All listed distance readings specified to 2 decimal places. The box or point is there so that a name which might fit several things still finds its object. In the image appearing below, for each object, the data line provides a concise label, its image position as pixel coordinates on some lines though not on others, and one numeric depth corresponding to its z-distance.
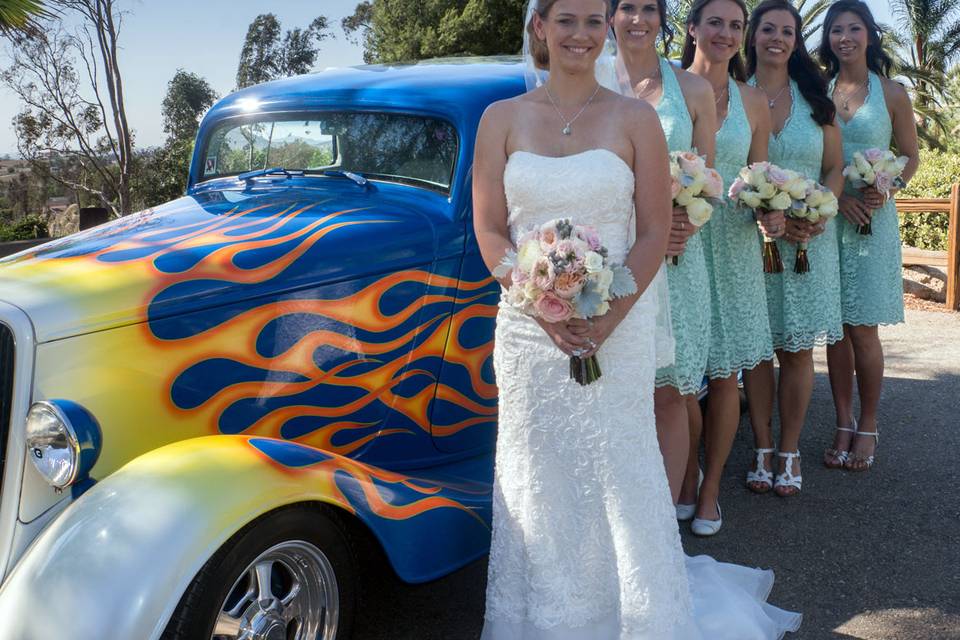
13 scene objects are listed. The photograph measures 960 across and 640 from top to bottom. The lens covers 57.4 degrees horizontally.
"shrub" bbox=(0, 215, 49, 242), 14.11
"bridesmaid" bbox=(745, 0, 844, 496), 3.99
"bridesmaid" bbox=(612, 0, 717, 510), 3.35
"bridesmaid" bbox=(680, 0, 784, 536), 3.75
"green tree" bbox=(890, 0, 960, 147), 26.11
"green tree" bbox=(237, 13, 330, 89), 24.59
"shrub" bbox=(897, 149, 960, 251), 9.33
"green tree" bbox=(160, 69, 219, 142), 24.08
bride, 2.60
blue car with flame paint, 2.14
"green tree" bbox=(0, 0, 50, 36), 8.98
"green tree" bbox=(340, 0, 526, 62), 22.77
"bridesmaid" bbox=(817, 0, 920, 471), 4.32
